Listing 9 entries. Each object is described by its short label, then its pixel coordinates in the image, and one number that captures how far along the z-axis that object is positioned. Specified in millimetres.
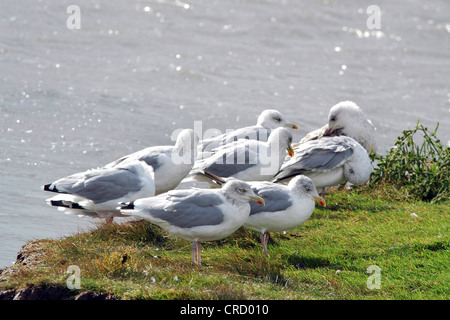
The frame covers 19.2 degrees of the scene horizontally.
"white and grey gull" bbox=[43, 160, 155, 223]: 12918
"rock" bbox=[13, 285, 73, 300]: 10180
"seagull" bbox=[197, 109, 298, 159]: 16611
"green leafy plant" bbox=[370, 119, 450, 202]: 15907
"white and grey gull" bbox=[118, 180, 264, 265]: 11617
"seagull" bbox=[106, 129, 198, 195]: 14477
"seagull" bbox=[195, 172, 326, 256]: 12372
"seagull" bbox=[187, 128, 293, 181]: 15001
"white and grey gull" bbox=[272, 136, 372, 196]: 15634
